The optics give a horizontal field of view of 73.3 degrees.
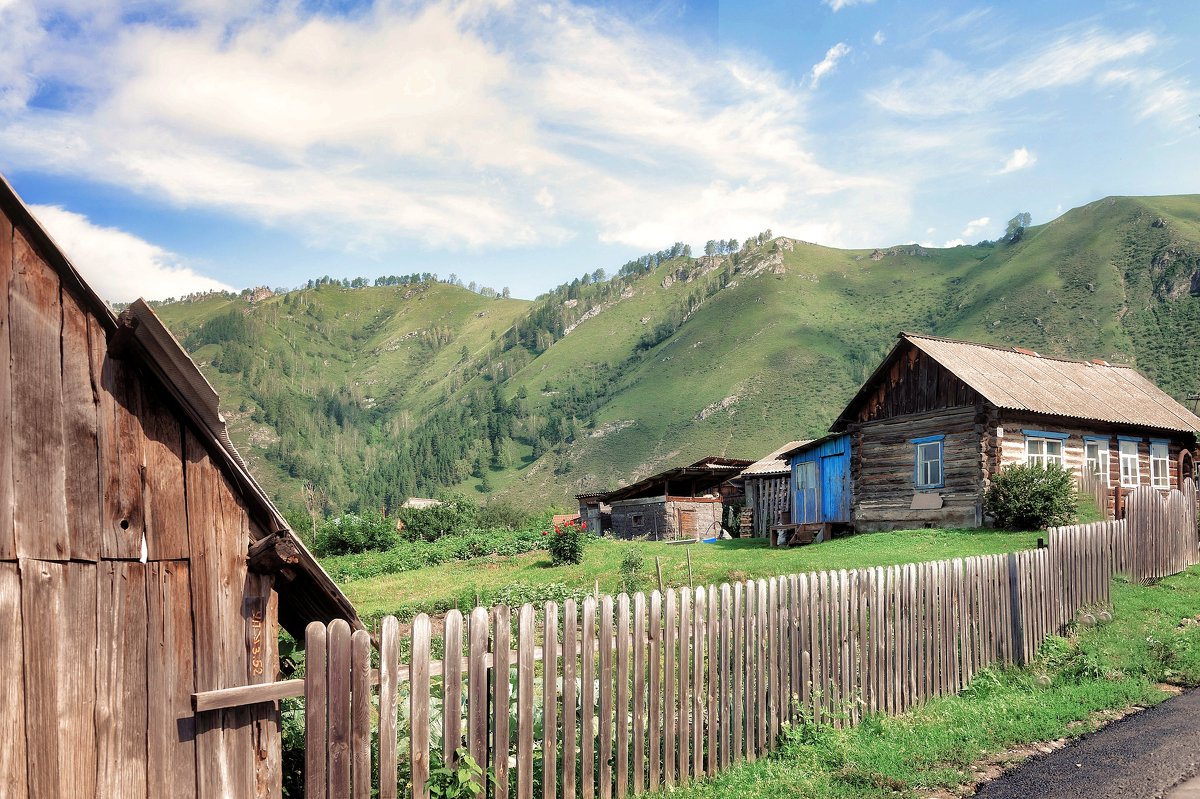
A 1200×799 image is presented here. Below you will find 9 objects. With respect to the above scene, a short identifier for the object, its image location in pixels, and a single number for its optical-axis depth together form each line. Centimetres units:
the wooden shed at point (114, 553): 338
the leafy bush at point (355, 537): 4222
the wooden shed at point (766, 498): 3528
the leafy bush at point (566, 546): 2705
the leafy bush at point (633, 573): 1906
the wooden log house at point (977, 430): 2497
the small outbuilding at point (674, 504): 4034
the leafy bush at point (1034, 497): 2217
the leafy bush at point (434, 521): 4519
